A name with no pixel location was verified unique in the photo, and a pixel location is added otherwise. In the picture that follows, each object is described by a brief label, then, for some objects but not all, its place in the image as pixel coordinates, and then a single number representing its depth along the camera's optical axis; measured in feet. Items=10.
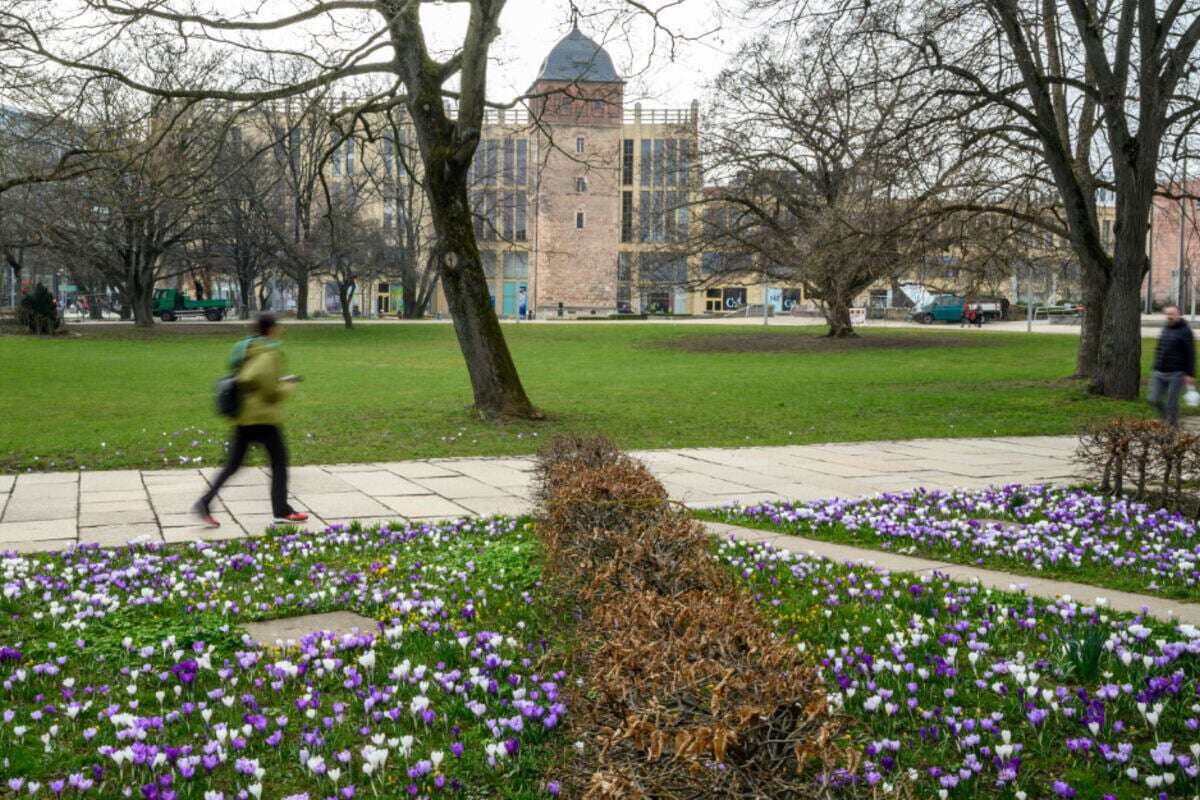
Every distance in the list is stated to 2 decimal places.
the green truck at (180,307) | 195.31
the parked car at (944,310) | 194.29
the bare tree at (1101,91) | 55.21
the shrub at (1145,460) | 27.66
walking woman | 26.45
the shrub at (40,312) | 137.49
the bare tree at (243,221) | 140.67
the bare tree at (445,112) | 47.47
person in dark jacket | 42.32
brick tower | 263.70
